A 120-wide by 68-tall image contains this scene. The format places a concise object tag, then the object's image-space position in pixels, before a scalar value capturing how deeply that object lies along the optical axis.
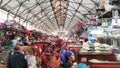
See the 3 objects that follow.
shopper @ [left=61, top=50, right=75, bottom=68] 2.63
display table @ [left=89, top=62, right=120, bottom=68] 1.62
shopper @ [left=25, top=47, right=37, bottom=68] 2.76
